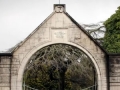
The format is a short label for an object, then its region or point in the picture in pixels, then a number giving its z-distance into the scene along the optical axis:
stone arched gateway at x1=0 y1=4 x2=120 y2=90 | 13.34
